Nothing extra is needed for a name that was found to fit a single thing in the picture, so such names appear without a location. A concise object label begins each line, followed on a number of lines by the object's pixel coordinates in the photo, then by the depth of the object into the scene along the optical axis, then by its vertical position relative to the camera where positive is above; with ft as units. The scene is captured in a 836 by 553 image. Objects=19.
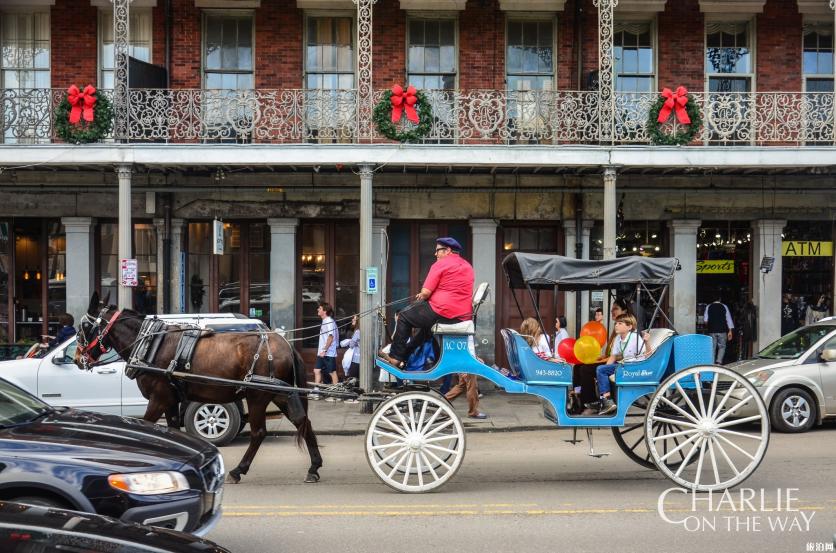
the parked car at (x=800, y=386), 41.75 -6.15
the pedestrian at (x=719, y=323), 57.88 -4.22
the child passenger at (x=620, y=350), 29.30 -3.19
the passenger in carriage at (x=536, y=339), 29.88 -3.00
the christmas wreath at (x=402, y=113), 49.78 +8.68
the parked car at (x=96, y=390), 38.06 -6.00
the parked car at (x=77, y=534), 12.47 -4.26
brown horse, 29.37 -3.76
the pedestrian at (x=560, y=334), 48.68 -4.21
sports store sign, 60.44 -0.41
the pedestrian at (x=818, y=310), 59.77 -3.44
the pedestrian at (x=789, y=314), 59.88 -3.71
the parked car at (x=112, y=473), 18.17 -4.75
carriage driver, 29.32 -1.53
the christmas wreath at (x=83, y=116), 49.34 +8.32
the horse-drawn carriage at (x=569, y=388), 27.27 -4.38
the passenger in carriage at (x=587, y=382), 30.25 -4.33
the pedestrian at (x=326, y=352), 52.60 -5.82
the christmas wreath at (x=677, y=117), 50.42 +8.66
